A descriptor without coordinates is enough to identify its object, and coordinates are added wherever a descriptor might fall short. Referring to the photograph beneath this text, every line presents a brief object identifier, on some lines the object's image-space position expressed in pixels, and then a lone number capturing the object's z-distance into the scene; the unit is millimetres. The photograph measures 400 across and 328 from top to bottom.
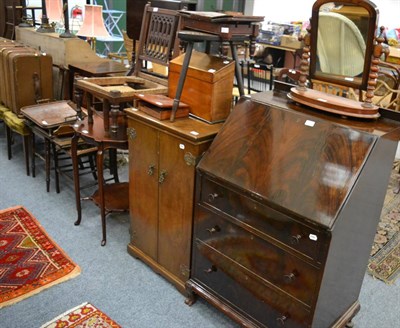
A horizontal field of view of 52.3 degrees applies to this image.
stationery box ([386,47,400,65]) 5139
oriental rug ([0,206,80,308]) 2281
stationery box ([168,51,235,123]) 2010
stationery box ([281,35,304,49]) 6477
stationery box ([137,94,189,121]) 2059
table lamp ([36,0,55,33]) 4141
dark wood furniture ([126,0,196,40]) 3273
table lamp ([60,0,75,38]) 3865
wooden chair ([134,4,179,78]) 2518
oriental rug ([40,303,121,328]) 2033
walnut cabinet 1976
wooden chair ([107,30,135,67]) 5345
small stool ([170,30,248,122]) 1974
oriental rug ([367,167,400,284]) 2570
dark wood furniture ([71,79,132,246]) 2389
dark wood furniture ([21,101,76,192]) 3096
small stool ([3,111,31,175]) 3420
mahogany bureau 1522
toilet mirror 1621
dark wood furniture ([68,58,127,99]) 3324
